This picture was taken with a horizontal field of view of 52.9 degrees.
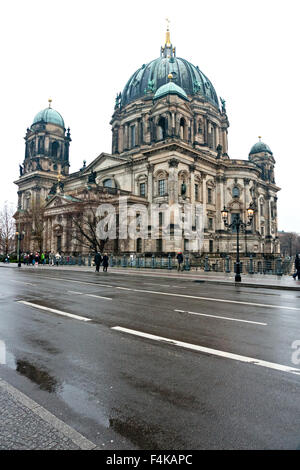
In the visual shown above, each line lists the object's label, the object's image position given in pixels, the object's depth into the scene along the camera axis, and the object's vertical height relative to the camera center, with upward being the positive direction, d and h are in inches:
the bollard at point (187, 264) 1175.5 -53.5
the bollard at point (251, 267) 1038.4 -57.7
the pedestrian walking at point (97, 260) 1102.0 -35.9
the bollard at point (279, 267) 920.3 -50.9
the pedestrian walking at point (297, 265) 792.6 -39.3
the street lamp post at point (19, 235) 1561.9 +84.0
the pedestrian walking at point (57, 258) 1628.4 -42.2
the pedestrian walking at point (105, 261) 1113.4 -39.8
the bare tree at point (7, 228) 2552.2 +188.9
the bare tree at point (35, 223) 2053.4 +196.4
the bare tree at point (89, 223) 1481.7 +136.6
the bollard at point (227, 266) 1047.0 -54.4
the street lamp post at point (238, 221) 706.1 +88.2
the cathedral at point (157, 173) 1694.1 +528.5
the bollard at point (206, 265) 1111.0 -54.1
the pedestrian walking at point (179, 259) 1120.3 -32.4
